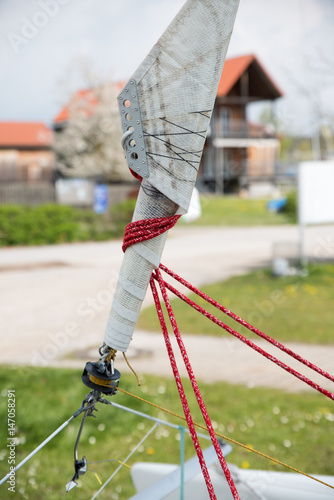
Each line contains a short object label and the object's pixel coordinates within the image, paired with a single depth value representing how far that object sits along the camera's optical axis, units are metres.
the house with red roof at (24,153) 34.41
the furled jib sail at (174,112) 1.35
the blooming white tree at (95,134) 26.95
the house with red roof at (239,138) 32.50
